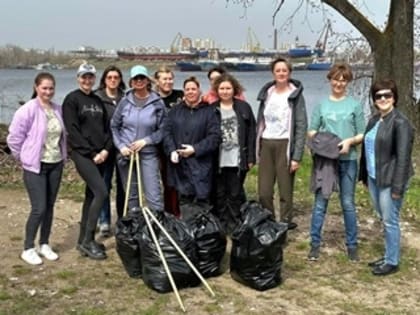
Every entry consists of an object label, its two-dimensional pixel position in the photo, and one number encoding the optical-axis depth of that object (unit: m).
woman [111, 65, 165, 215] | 5.47
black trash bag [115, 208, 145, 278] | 4.96
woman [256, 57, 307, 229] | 5.59
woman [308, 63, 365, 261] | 5.23
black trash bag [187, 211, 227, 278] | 4.91
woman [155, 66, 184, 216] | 5.95
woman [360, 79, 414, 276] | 4.81
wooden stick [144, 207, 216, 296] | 4.71
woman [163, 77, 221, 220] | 5.45
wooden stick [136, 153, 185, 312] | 4.53
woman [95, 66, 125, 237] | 5.86
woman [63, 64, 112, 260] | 5.39
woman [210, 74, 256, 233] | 5.65
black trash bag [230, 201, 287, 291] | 4.77
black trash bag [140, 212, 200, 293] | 4.72
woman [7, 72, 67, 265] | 5.22
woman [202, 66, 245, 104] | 5.77
